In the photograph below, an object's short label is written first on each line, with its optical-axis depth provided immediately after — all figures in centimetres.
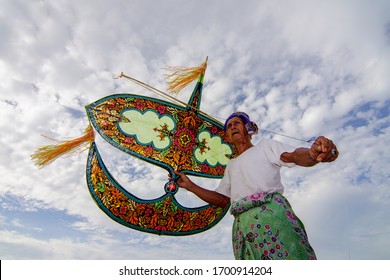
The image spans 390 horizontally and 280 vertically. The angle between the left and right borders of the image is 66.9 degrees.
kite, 269
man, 200
